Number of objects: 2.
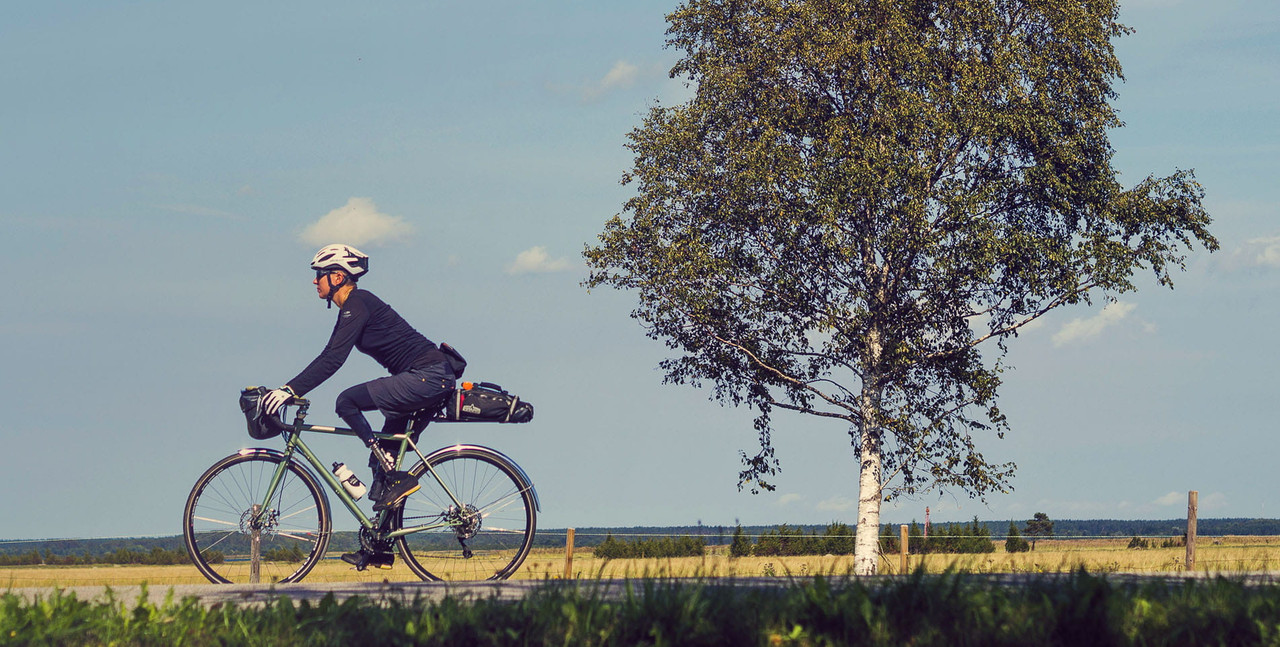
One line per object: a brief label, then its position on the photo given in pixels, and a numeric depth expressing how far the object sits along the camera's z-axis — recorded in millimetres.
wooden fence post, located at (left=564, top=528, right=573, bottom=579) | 17484
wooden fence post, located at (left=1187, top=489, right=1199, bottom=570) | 22641
